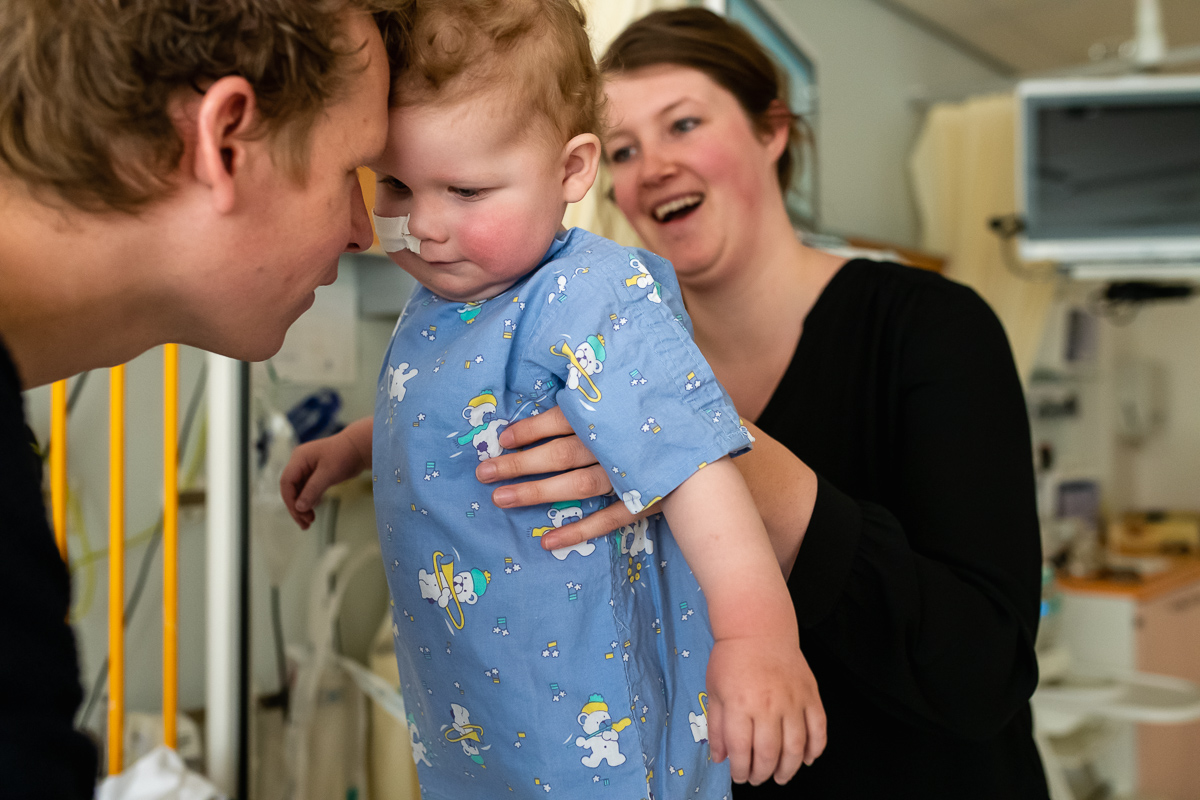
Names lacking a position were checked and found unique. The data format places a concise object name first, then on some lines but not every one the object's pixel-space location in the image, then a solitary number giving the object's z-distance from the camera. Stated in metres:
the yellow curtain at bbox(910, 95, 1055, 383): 3.58
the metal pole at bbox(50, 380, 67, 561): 1.06
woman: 0.79
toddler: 0.63
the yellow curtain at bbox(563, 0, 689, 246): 1.41
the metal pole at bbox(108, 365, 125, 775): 1.10
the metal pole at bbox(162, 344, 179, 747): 1.18
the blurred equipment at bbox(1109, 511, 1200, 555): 4.19
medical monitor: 2.99
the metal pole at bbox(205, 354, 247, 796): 1.36
